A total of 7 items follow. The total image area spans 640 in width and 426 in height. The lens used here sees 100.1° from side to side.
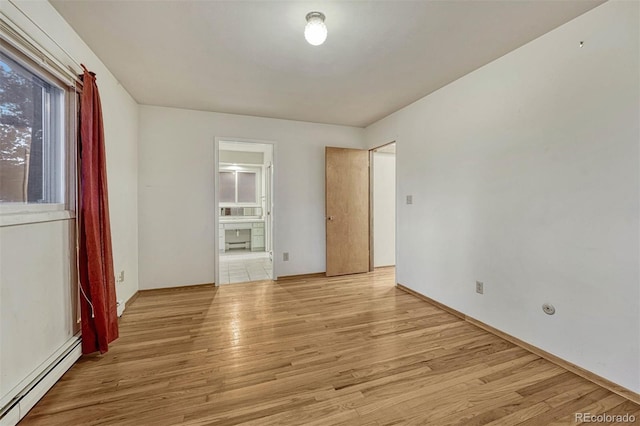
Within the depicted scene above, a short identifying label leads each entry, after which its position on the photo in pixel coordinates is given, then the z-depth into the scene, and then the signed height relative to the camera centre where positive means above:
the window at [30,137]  1.45 +0.48
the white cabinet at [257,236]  6.58 -0.55
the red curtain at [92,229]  1.95 -0.11
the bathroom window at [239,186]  7.11 +0.74
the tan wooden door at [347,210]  4.29 +0.06
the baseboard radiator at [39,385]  1.36 -1.00
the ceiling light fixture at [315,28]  1.75 +1.22
